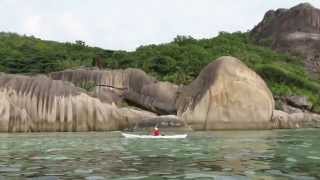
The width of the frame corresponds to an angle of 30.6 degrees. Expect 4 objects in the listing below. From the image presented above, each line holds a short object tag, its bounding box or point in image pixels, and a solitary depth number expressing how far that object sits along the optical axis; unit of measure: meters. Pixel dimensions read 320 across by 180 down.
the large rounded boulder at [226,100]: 41.72
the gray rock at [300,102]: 48.84
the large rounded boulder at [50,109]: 37.97
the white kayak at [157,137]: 30.09
